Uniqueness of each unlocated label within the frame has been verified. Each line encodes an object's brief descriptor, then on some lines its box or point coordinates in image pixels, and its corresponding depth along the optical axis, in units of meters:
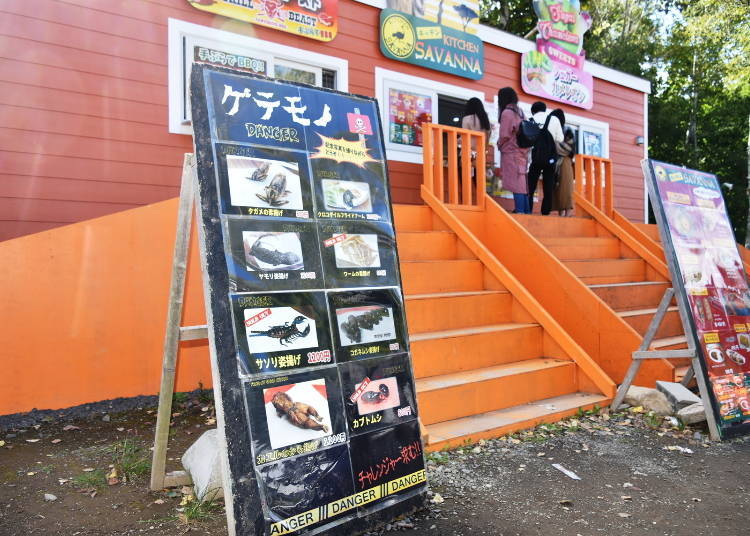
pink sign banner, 9.80
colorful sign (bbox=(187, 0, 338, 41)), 6.64
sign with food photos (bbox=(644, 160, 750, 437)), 4.40
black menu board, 2.57
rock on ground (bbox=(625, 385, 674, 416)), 4.86
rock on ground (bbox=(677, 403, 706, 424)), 4.61
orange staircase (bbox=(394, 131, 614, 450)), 4.48
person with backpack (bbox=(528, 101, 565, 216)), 8.23
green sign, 8.11
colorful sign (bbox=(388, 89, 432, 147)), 8.21
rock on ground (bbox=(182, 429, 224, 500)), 3.24
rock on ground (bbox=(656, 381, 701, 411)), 4.79
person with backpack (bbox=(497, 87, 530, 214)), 7.95
